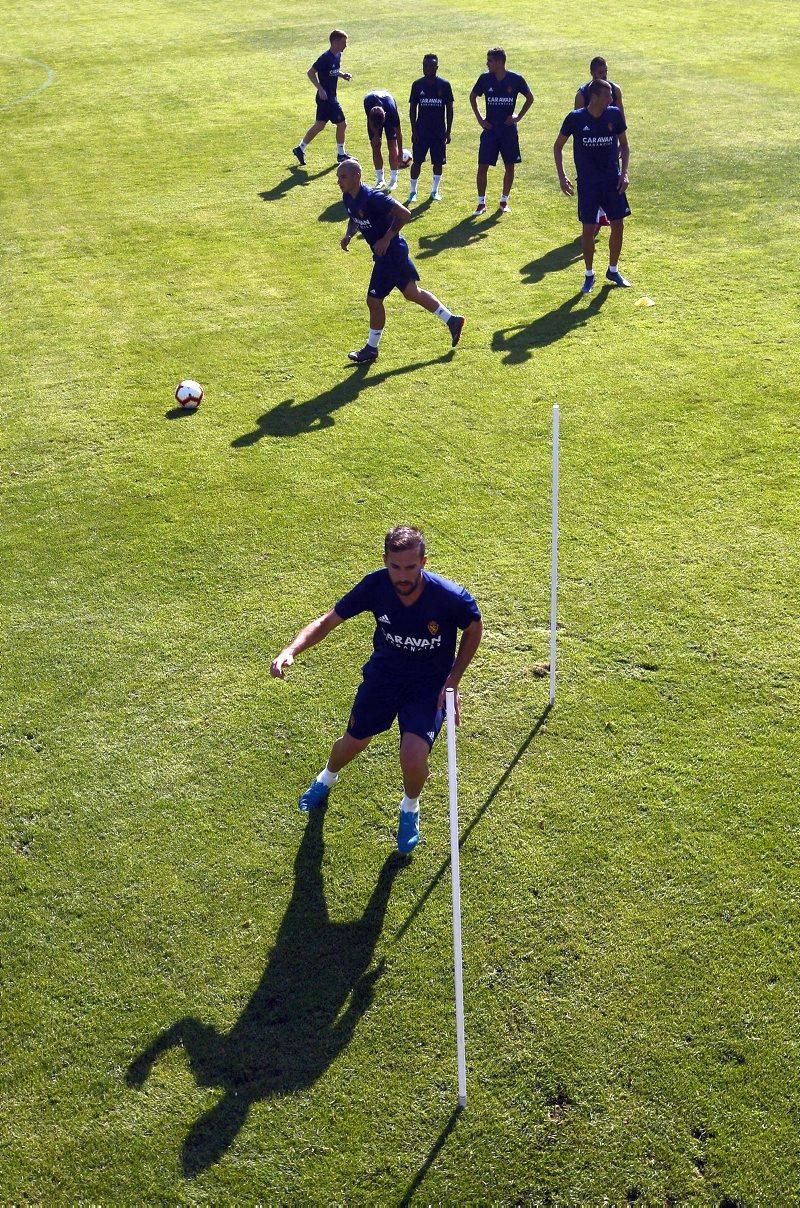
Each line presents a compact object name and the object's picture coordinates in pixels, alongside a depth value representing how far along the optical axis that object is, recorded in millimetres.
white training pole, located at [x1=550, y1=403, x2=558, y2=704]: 7086
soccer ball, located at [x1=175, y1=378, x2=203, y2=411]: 11938
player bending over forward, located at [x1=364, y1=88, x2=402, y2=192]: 17172
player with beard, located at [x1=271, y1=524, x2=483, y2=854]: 6359
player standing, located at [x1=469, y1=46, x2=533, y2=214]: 16203
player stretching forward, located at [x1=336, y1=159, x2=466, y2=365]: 12344
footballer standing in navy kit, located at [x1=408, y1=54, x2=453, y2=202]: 17156
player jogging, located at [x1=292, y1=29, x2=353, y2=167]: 19672
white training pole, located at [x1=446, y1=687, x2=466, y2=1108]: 5143
